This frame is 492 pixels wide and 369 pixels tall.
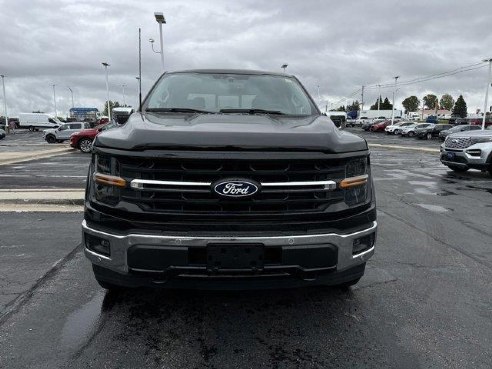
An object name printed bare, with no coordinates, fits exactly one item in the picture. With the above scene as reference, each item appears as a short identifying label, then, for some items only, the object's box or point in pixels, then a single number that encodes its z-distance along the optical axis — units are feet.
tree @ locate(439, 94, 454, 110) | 486.38
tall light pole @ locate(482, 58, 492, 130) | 140.54
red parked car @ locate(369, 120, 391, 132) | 201.98
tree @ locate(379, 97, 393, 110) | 406.60
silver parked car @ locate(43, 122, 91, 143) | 106.52
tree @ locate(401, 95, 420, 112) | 476.95
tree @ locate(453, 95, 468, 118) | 383.86
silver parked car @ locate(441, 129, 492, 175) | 38.55
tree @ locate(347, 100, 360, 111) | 449.15
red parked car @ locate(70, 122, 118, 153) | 71.25
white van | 220.84
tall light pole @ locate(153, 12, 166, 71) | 62.14
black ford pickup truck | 8.68
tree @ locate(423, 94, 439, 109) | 483.27
